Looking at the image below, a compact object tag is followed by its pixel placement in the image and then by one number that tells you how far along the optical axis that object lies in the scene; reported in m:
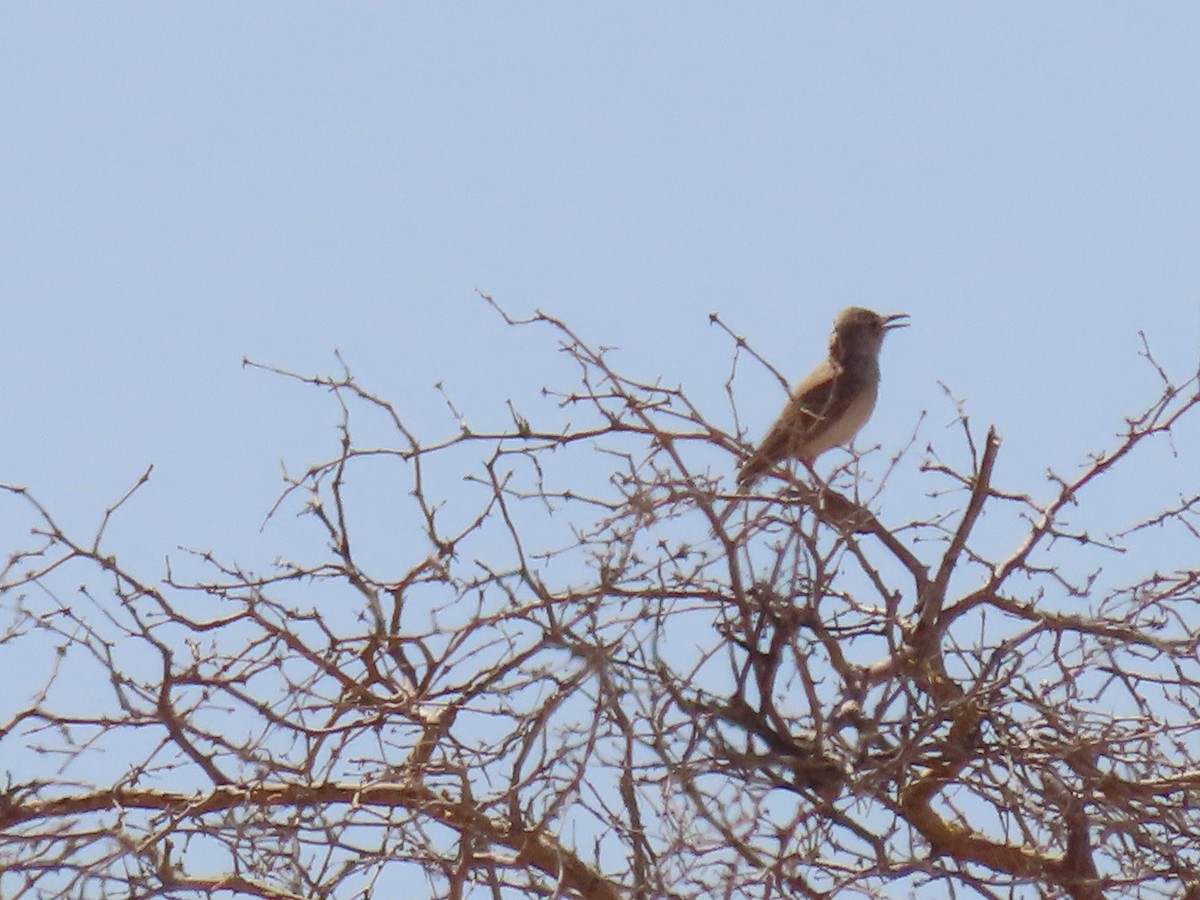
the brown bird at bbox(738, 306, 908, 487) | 17.52
